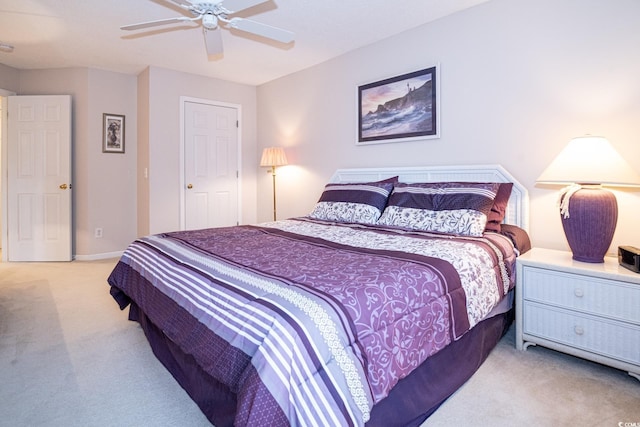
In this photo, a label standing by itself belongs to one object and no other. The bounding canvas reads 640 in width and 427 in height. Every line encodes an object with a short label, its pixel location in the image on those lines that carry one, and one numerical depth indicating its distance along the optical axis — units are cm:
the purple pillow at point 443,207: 234
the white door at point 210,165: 462
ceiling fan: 210
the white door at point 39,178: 443
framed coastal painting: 311
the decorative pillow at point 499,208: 247
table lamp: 196
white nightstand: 181
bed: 107
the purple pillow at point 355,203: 293
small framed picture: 458
